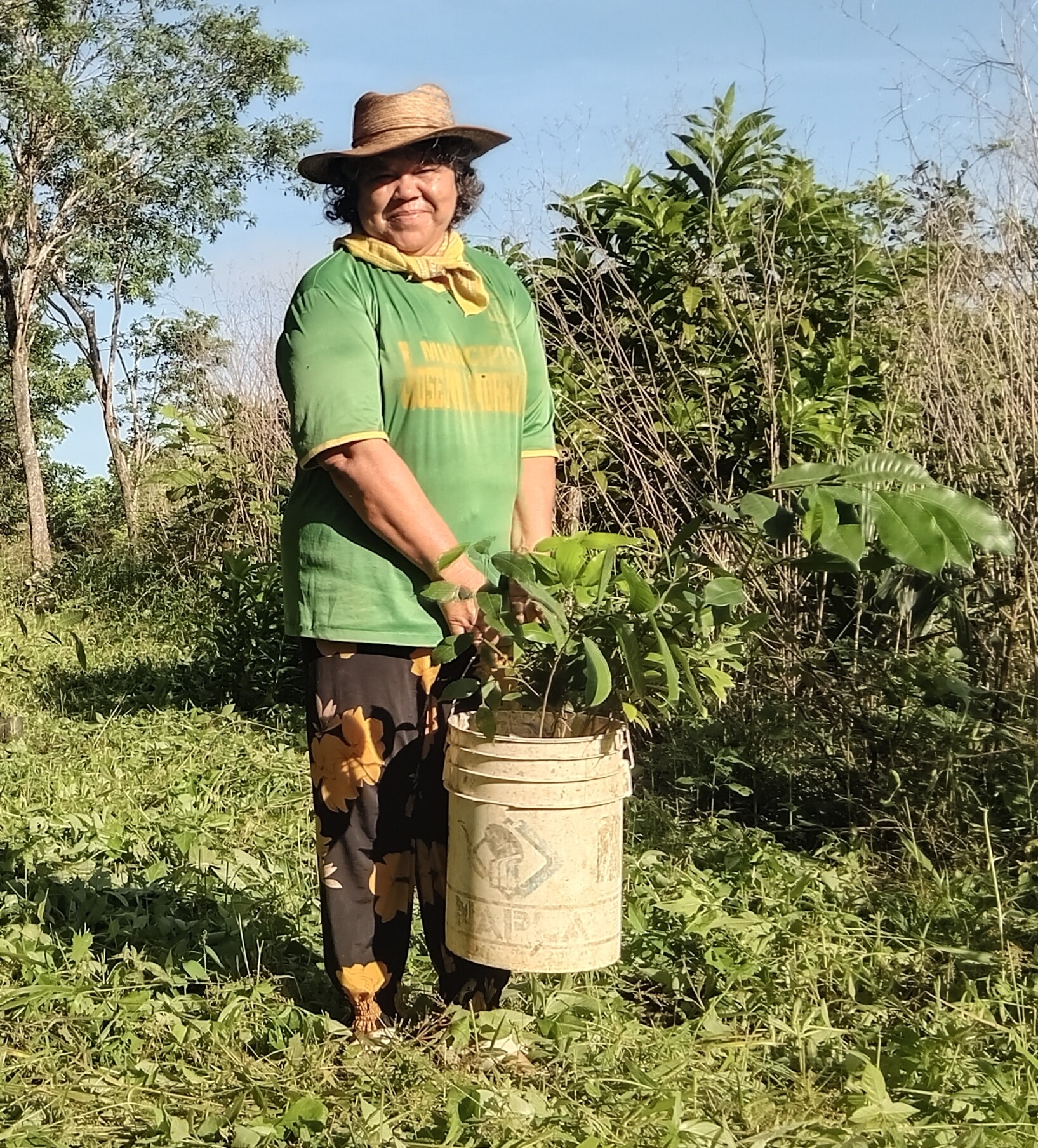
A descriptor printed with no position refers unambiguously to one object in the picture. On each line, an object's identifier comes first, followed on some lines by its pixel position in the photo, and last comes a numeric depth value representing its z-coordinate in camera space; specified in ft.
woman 7.51
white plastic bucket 6.83
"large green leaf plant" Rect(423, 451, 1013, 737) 6.07
